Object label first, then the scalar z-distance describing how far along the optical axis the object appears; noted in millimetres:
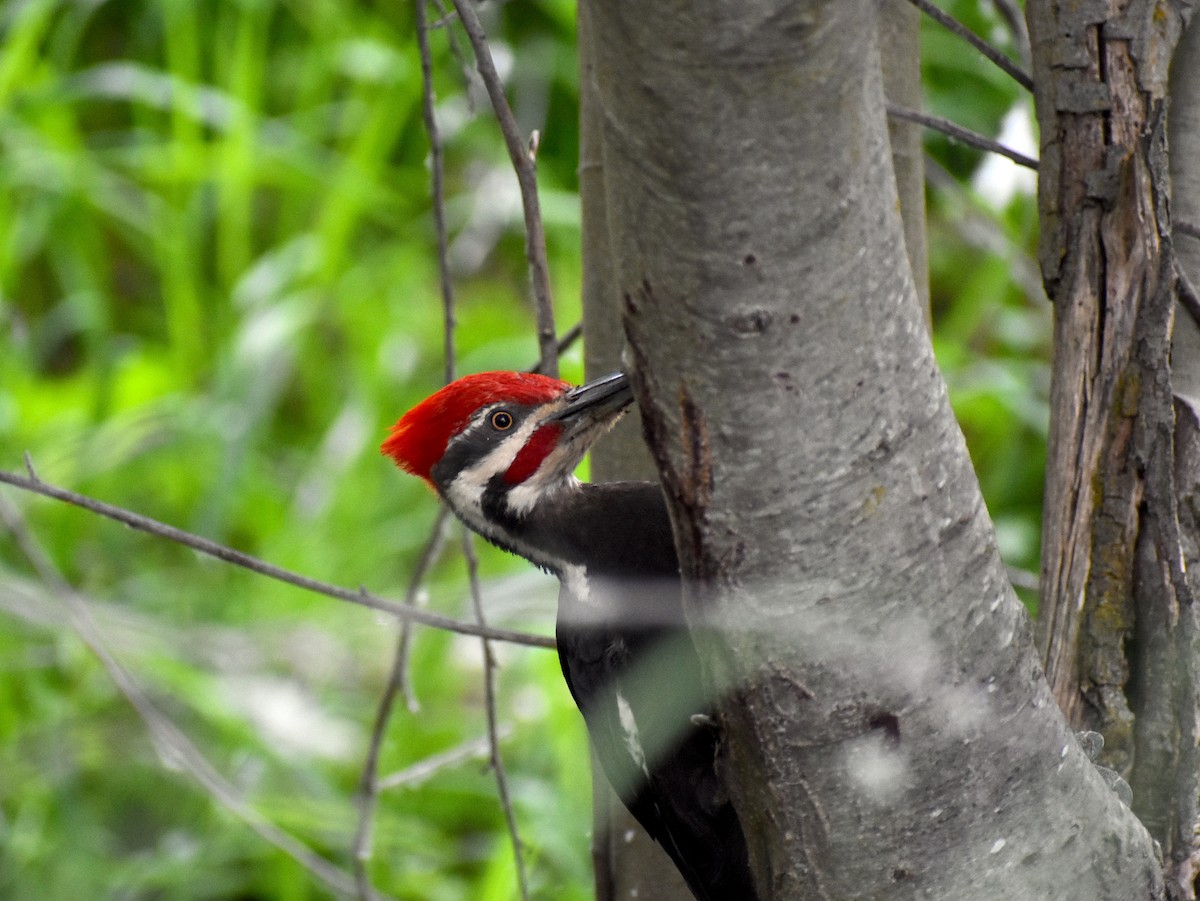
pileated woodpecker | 5326
